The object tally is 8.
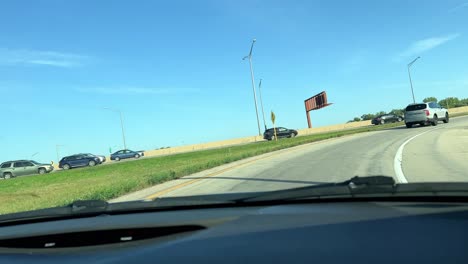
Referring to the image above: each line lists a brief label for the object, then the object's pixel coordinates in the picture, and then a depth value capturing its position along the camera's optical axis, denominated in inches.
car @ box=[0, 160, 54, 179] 1787.3
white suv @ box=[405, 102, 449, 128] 1523.1
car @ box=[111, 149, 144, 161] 2581.2
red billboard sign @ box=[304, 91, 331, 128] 3157.0
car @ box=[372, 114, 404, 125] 3006.9
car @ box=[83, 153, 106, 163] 2137.1
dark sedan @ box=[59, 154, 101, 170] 2060.8
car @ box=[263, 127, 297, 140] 2299.3
